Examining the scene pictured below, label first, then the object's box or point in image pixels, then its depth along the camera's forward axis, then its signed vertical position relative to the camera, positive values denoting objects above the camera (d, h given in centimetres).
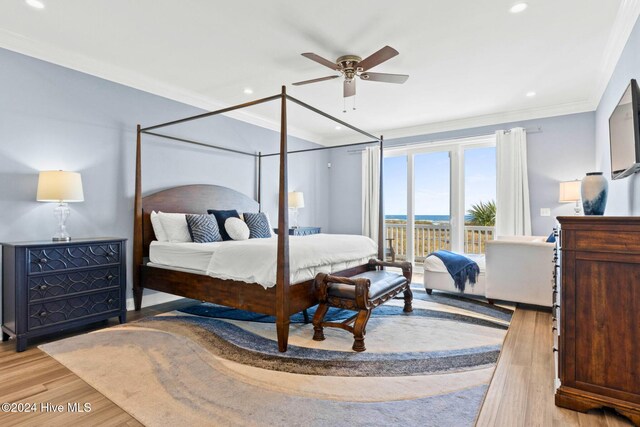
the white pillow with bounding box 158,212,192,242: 387 -7
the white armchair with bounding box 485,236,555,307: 371 -56
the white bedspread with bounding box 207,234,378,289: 277 -34
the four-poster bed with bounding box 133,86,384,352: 262 -45
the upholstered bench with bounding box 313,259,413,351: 273 -65
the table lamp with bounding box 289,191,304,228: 589 +39
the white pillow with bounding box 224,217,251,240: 415 -9
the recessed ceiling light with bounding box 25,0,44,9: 256 +169
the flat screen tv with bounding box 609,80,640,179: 225 +69
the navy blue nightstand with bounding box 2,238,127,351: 270 -57
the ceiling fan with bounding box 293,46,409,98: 299 +149
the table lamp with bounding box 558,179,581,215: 452 +42
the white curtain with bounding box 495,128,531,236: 514 +60
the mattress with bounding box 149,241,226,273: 326 -34
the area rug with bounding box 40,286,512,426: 183 -103
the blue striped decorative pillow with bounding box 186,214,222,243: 389 -9
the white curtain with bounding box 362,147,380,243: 651 +63
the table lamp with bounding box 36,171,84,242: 296 +28
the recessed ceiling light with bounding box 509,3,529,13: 258 +170
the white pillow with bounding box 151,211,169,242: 389 -9
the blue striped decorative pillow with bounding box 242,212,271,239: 452 -4
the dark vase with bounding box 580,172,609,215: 221 +21
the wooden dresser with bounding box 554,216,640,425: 172 -50
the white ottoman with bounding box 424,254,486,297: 422 -74
